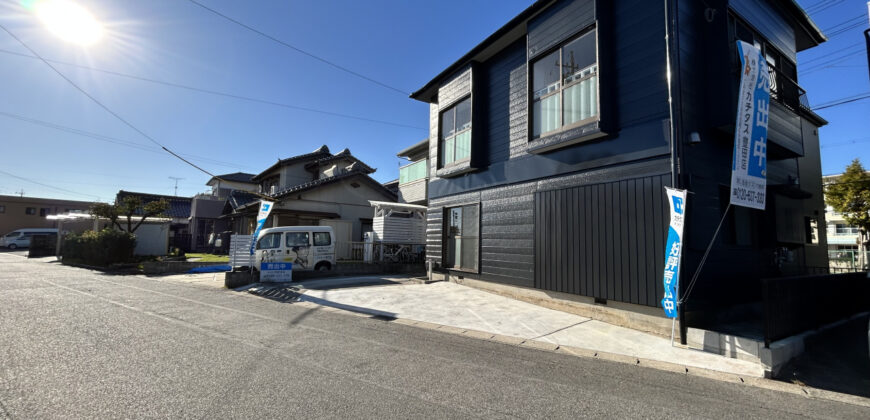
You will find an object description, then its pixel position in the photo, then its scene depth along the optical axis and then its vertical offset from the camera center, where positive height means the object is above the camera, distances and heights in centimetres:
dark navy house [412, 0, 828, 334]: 585 +192
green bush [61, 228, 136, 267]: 1619 -63
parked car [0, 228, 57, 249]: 3097 -62
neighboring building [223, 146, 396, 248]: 1855 +244
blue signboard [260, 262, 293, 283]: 1076 -107
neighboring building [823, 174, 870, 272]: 3047 +147
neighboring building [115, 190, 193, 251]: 2527 +155
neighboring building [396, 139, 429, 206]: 1647 +298
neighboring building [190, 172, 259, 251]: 2606 +115
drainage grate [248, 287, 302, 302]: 864 -146
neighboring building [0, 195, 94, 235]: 3588 +218
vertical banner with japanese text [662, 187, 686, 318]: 497 -3
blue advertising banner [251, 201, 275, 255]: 1171 +80
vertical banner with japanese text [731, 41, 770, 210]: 499 +170
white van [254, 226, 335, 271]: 1188 -34
